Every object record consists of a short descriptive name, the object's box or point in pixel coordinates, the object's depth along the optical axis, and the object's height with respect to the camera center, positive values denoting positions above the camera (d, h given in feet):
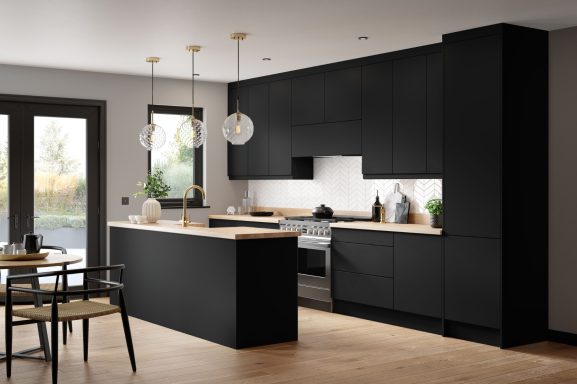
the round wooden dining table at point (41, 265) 15.90 -1.51
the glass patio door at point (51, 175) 25.38 +0.63
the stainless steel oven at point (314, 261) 23.91 -2.17
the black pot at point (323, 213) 25.46 -0.63
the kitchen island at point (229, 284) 18.40 -2.30
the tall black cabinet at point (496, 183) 18.81 +0.29
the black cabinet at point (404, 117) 21.34 +2.30
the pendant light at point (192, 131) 21.95 +1.85
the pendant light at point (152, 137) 23.48 +1.79
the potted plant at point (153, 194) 23.11 -0.01
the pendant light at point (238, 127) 20.11 +1.79
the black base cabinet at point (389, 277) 20.54 -2.39
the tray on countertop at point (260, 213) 28.66 -0.72
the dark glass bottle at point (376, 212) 24.26 -0.57
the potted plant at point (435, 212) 21.04 -0.49
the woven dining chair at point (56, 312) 14.66 -2.41
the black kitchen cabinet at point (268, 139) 27.25 +2.04
